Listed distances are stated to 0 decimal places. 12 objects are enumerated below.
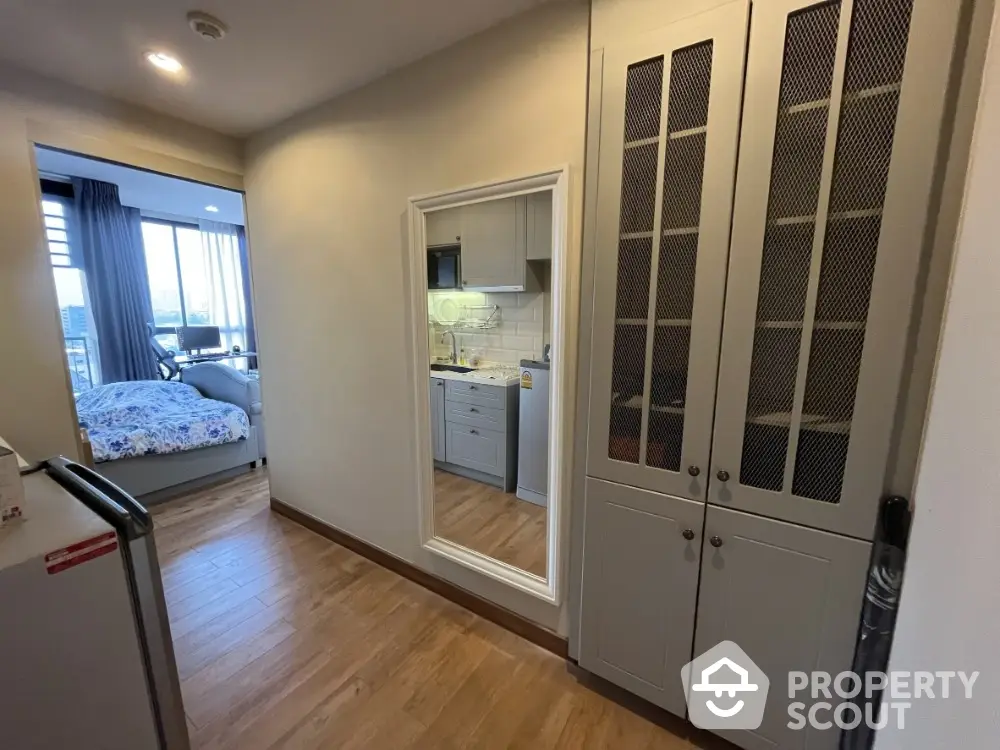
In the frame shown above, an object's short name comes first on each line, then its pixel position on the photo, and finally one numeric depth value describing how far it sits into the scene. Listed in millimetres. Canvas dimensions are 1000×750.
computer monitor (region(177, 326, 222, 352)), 5492
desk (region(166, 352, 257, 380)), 5504
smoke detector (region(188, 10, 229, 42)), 1484
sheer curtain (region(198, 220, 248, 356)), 5926
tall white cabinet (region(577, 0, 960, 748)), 987
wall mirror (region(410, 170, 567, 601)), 2160
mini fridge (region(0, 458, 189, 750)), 773
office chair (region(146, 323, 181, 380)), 5184
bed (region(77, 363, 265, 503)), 3006
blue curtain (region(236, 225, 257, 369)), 6148
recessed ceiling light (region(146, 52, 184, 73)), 1736
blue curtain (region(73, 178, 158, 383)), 4605
